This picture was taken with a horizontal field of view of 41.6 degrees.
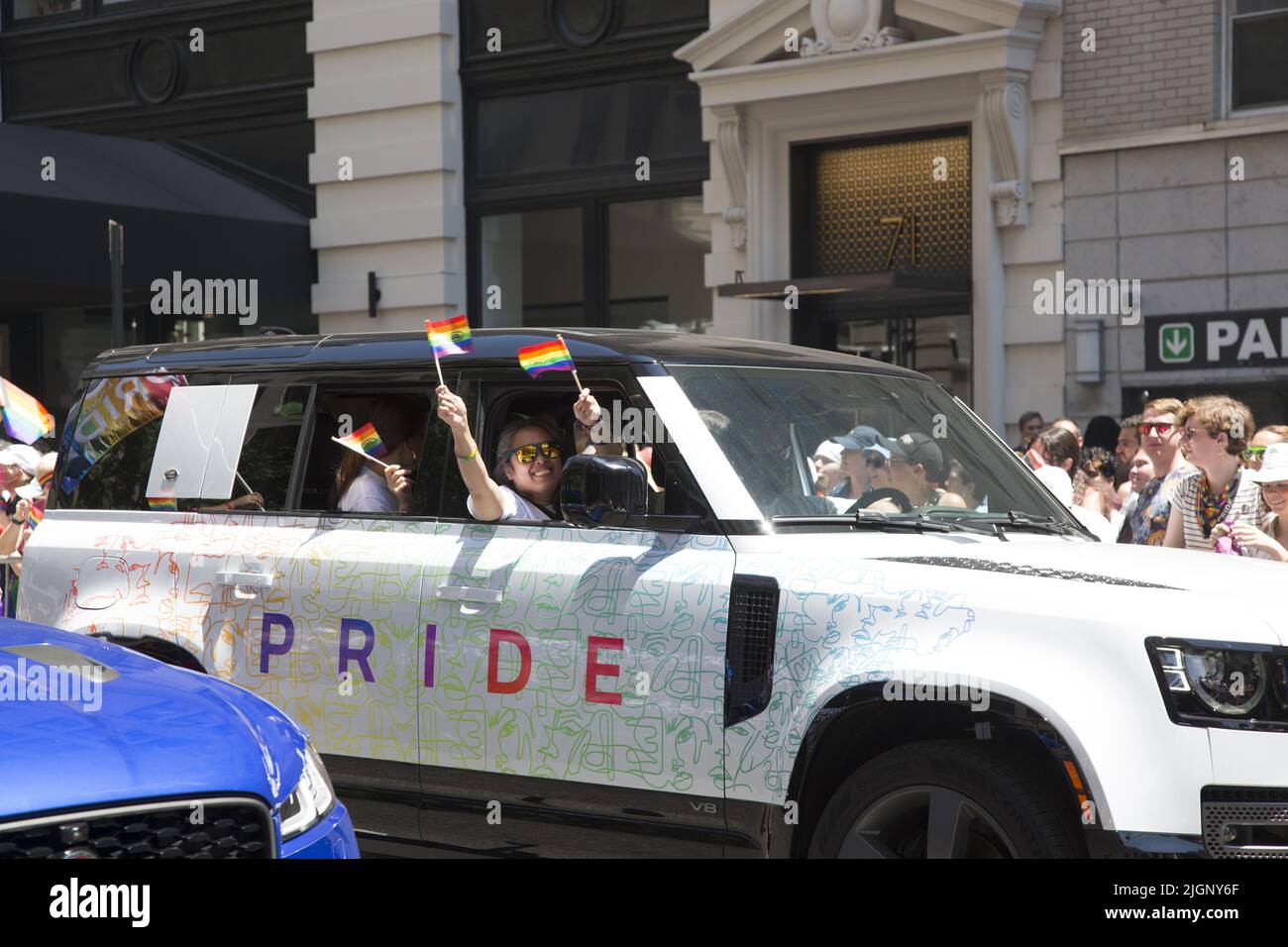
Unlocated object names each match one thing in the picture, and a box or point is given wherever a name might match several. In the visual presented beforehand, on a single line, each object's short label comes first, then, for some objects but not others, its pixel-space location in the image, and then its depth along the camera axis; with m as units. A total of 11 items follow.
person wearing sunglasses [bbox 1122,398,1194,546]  8.07
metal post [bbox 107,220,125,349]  10.13
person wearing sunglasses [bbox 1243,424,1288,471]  7.67
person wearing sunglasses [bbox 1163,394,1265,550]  7.51
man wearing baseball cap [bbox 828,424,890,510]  5.26
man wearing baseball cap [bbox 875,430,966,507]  5.35
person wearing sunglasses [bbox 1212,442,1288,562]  6.75
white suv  4.24
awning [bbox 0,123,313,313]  14.21
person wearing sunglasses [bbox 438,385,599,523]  5.54
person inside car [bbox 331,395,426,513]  5.93
